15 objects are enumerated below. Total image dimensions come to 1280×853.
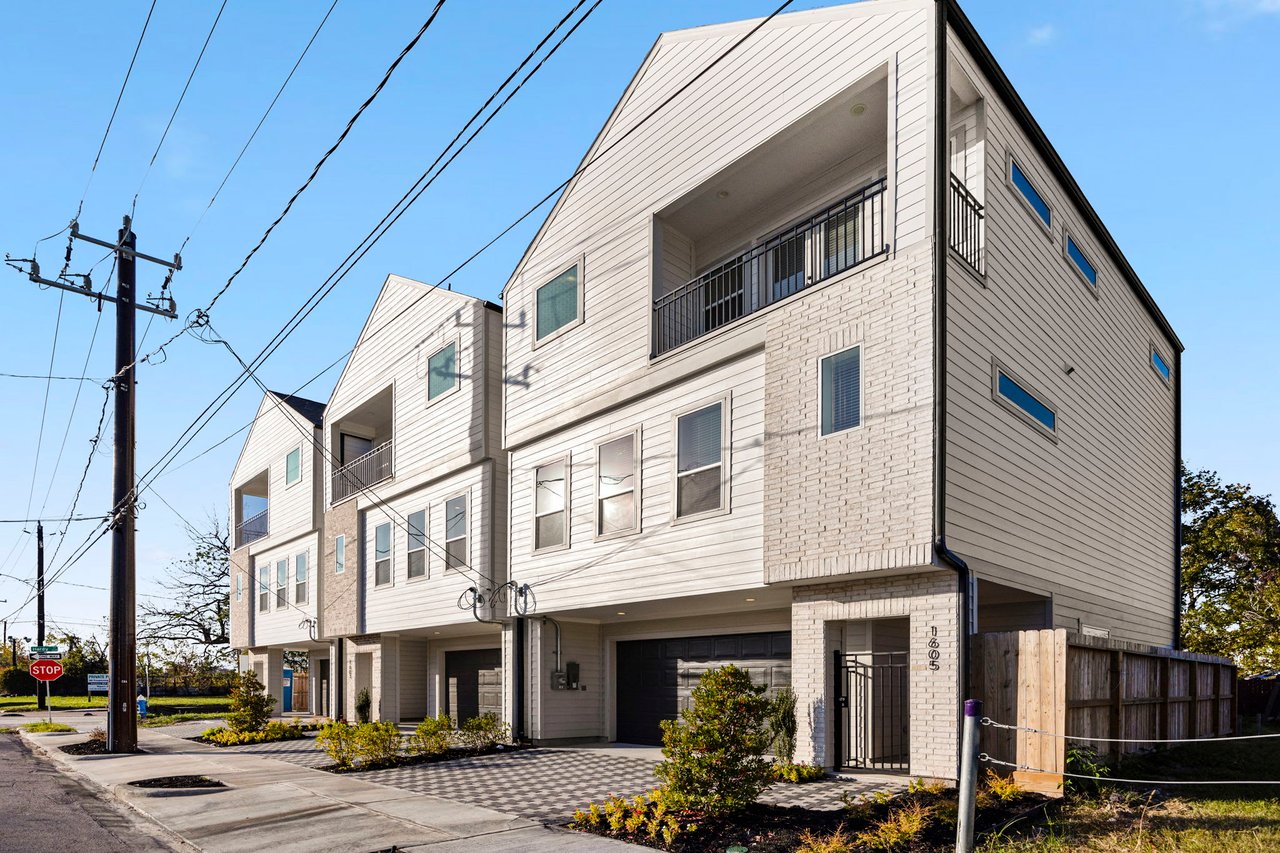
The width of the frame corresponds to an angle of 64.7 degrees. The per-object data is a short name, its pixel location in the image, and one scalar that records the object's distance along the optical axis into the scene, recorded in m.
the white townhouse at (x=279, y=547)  28.64
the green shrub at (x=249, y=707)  22.03
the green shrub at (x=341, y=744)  15.71
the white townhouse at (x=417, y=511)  19.88
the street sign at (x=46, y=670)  26.55
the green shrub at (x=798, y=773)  12.30
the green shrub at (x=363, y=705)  25.14
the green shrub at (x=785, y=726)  12.92
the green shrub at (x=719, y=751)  9.81
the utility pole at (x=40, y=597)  43.13
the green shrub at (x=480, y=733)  17.44
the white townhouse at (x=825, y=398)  11.98
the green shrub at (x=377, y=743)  15.55
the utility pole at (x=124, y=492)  19.83
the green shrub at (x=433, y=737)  16.69
